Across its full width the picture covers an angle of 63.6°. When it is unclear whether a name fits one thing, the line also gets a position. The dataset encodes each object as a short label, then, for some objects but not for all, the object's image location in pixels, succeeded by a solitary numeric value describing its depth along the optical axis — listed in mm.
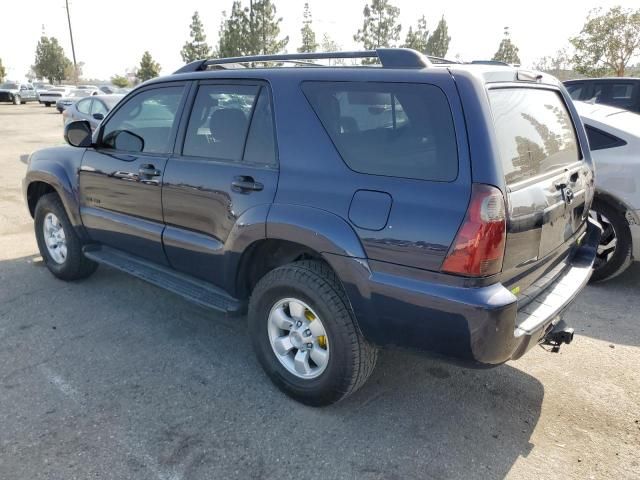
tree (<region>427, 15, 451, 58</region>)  51250
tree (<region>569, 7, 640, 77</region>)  20875
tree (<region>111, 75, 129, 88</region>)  64188
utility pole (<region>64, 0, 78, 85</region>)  50062
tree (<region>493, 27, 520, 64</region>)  50647
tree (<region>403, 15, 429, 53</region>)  48688
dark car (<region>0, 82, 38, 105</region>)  40156
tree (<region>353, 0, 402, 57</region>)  47500
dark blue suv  2295
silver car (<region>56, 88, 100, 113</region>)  30688
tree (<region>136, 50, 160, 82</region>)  58656
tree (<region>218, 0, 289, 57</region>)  40625
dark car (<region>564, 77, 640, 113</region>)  8641
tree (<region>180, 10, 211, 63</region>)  53000
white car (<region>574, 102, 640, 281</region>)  4387
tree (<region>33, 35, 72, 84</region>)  70750
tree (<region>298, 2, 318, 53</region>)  46844
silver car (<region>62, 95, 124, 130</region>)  11414
